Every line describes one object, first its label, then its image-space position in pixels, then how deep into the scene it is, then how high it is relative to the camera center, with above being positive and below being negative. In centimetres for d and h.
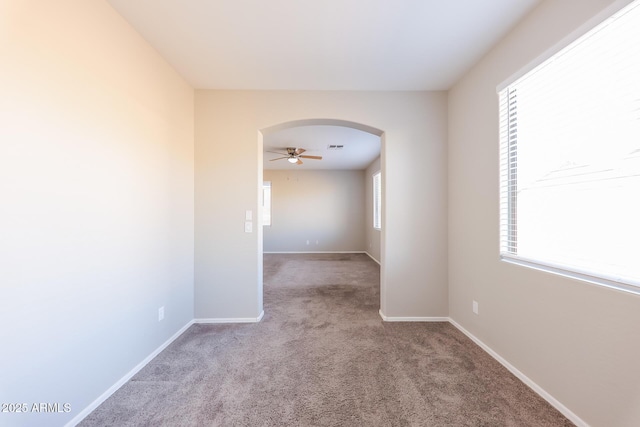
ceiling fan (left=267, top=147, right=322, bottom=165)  540 +133
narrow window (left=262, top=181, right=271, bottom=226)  860 +40
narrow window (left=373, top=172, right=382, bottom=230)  720 +42
